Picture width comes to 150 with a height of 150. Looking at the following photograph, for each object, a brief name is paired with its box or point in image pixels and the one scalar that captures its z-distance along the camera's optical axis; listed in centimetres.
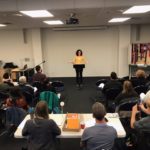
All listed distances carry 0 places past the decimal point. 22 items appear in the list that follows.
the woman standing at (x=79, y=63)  804
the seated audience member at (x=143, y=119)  253
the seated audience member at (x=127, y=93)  411
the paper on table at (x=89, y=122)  285
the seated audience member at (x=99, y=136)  227
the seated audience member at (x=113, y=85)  534
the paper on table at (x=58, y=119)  301
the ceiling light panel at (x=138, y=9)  443
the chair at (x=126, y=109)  372
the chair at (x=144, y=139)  247
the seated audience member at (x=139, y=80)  542
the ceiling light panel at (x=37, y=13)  452
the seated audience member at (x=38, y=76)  649
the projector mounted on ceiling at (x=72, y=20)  499
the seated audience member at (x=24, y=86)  513
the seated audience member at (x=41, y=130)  255
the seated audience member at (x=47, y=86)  529
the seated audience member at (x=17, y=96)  385
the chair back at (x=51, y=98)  423
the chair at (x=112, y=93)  511
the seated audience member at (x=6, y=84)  528
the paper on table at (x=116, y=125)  281
